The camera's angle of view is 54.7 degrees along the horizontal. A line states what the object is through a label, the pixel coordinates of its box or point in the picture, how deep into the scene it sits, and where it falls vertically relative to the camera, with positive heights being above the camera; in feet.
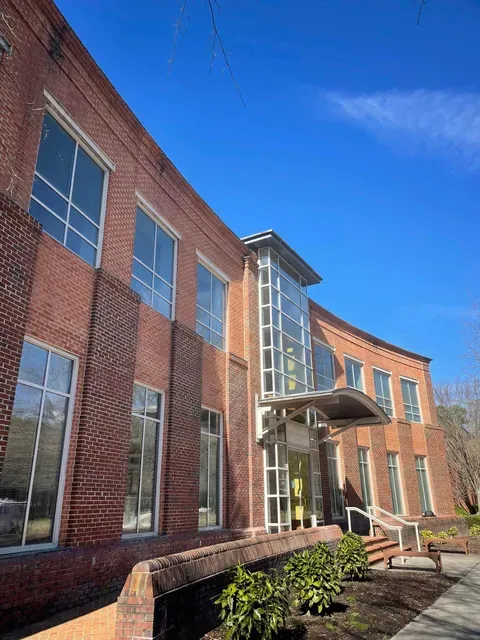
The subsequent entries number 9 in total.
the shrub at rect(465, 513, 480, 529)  76.07 -4.37
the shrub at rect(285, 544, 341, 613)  23.13 -4.16
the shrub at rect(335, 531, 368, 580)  32.22 -4.33
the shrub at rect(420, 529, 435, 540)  64.67 -5.34
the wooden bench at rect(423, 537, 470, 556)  47.53 -4.81
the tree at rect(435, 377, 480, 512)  94.84 +7.30
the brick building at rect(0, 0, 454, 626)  21.53 +8.72
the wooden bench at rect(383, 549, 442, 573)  37.55 -4.66
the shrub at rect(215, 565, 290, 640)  17.35 -4.08
